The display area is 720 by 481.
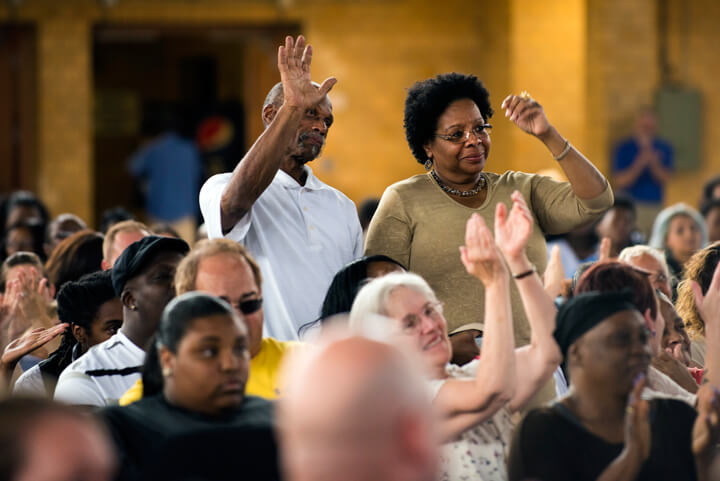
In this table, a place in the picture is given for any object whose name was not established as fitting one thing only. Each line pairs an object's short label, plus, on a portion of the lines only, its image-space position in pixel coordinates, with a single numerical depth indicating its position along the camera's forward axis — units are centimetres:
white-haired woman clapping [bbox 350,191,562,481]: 531
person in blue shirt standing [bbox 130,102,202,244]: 2271
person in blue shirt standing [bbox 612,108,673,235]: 1978
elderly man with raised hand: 681
